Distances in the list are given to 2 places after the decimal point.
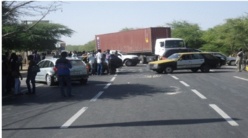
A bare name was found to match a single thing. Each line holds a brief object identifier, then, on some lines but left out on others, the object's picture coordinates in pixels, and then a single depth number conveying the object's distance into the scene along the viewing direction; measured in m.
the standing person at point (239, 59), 25.61
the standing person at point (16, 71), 13.84
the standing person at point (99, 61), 23.66
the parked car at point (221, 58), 30.29
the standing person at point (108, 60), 24.88
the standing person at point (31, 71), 14.09
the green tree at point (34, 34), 11.96
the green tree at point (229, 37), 53.62
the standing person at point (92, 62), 24.21
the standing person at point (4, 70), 14.29
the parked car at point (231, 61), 36.31
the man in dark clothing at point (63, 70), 13.09
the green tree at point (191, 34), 68.31
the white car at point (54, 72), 17.36
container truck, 35.12
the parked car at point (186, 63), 24.66
